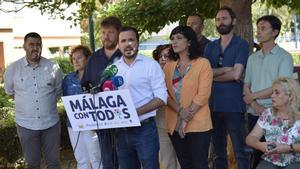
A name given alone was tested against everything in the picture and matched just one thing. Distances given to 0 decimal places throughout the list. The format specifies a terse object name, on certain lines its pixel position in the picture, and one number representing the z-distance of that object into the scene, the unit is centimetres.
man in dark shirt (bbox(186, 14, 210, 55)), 657
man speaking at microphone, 486
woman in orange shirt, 523
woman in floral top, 471
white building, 3228
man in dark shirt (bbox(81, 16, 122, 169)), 535
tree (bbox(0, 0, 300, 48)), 872
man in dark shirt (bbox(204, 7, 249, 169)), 564
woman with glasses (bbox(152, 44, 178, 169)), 604
